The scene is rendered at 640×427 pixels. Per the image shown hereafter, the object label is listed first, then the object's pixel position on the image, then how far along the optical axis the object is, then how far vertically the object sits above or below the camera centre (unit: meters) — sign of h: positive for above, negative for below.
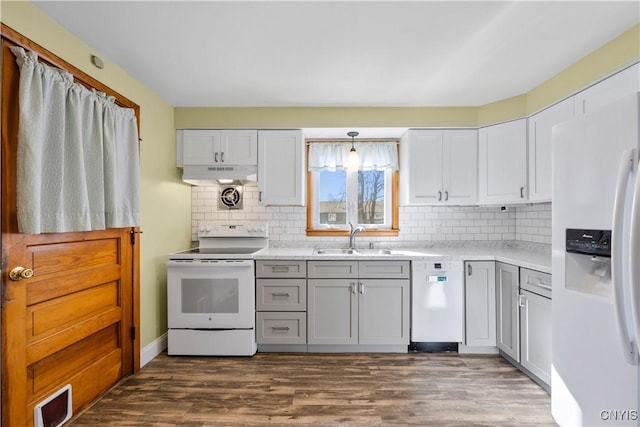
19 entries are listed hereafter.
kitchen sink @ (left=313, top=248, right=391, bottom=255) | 2.93 -0.39
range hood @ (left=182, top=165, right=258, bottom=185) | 3.01 +0.41
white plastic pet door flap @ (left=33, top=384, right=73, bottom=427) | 1.64 -1.11
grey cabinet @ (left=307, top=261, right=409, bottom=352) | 2.76 -0.82
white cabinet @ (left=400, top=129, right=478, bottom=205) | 3.07 +0.49
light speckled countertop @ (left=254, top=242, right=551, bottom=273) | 2.55 -0.38
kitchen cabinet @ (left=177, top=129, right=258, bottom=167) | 3.06 +0.69
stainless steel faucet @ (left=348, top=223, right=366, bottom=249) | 3.30 -0.22
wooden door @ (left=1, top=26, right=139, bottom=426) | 1.50 -0.56
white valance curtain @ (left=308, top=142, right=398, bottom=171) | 3.43 +0.66
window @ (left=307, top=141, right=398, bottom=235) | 3.45 +0.26
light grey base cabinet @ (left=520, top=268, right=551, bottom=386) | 2.11 -0.81
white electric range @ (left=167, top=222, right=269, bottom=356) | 2.72 -0.84
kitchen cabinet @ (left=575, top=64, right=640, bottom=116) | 1.79 +0.80
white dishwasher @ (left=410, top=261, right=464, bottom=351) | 2.74 -0.80
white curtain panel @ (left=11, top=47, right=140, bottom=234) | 1.53 +0.35
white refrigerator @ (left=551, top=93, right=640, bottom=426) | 1.21 -0.25
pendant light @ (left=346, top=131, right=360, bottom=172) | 2.97 +0.51
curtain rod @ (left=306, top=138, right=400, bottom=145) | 3.49 +0.86
